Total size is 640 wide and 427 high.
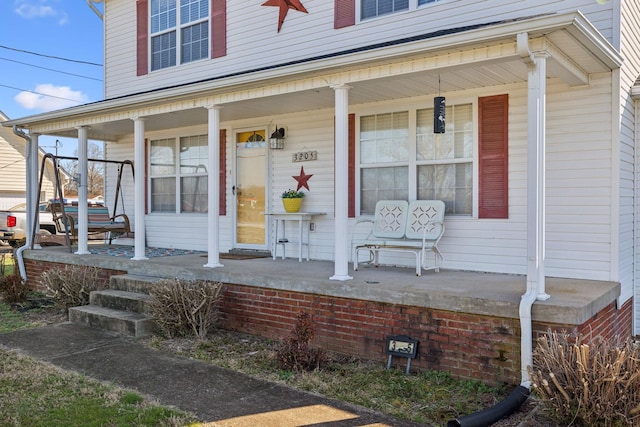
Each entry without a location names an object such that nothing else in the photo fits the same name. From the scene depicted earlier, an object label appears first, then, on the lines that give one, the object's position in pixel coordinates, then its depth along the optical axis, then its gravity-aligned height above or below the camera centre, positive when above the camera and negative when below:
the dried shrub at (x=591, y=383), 3.19 -1.07
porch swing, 8.74 -0.18
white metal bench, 6.02 -0.27
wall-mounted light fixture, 7.99 +1.00
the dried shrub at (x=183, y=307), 5.76 -1.06
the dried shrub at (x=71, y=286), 7.21 -1.05
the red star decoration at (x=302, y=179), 7.82 +0.40
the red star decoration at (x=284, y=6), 7.94 +2.97
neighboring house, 20.91 +1.40
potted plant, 7.70 +0.10
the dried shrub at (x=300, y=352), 4.78 -1.29
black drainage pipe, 3.38 -1.34
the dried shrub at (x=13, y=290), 7.98 -1.21
